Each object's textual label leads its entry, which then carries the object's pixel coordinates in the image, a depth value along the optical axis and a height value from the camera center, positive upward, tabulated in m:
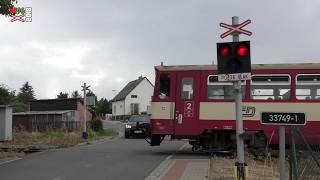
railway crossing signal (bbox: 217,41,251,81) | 11.33 +1.10
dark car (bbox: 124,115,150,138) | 38.53 -0.42
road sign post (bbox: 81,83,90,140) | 36.04 +1.38
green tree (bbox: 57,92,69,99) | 100.44 +4.38
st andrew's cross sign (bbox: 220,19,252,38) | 11.63 +1.75
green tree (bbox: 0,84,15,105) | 59.06 +2.64
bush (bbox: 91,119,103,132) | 45.25 -0.32
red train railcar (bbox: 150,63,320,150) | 20.98 +0.66
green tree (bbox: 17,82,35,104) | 93.45 +4.90
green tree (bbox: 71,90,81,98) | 102.64 +4.72
